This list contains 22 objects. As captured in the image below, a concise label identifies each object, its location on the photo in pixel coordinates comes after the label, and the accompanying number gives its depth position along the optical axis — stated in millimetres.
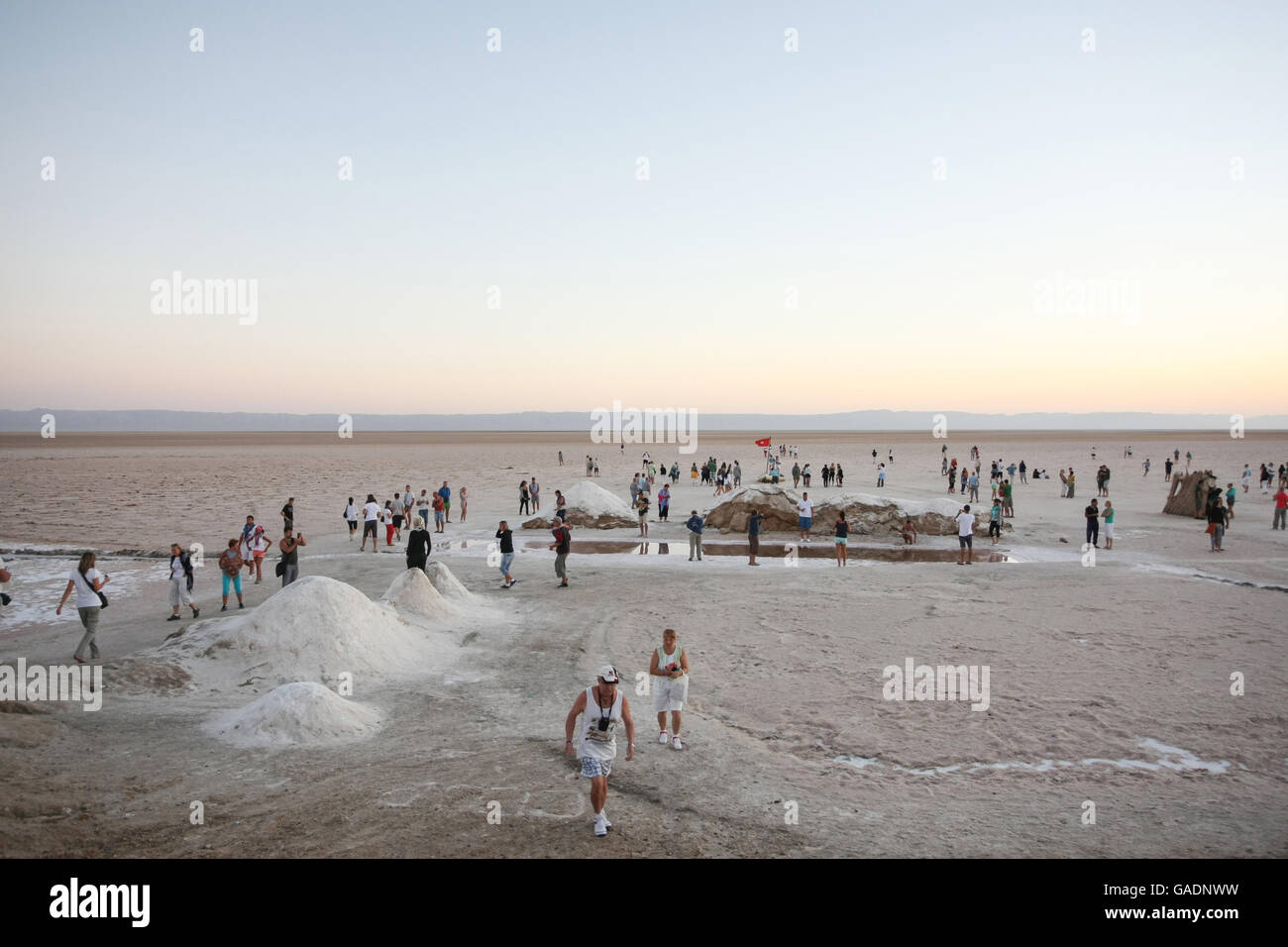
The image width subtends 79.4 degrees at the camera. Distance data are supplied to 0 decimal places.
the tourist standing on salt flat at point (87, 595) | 11727
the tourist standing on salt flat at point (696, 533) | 20922
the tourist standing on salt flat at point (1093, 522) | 22172
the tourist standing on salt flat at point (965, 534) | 20812
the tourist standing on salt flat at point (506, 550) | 17812
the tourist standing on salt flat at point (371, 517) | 22609
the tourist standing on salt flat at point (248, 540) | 17406
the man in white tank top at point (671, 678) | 8914
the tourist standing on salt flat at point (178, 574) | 14711
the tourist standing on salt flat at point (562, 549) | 18016
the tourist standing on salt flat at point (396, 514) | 24372
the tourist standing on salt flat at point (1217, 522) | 22062
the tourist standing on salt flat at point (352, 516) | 24853
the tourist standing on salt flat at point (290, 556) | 16125
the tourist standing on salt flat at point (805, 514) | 23531
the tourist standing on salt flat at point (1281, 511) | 25672
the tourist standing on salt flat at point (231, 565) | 15258
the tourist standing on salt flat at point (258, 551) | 17469
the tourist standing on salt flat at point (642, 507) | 25795
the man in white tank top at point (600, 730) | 6918
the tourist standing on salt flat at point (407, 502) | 25141
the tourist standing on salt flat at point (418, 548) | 16141
